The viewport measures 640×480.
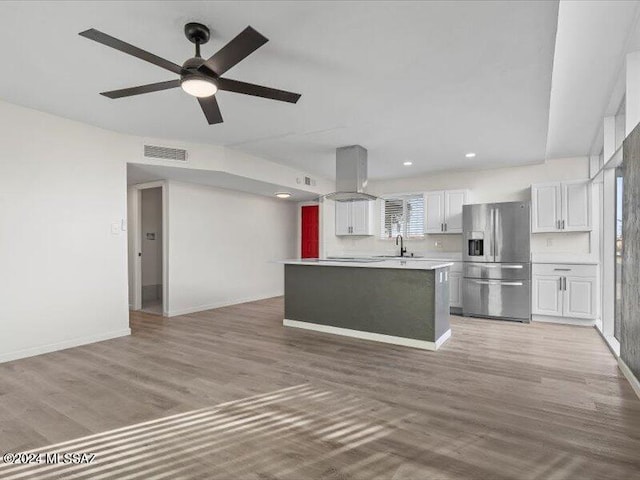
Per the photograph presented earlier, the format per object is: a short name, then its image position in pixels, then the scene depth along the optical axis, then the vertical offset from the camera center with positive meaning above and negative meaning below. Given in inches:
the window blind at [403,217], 268.0 +16.8
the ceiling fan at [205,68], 74.5 +42.8
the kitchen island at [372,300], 154.8 -31.4
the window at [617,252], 160.2 -8.0
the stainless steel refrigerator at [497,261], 207.3 -15.1
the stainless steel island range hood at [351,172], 191.9 +37.2
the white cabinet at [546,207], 213.8 +18.6
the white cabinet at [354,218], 287.7 +17.0
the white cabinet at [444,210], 244.1 +19.7
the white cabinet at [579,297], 194.7 -35.5
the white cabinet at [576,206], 206.5 +18.3
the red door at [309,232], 321.7 +5.4
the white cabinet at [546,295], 203.3 -35.6
